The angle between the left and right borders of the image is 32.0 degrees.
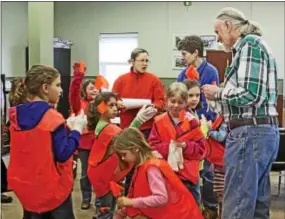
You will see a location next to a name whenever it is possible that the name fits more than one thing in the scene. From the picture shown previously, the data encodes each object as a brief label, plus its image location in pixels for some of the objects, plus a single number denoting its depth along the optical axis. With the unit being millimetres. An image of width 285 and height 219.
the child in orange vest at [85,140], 3637
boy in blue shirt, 3616
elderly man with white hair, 2133
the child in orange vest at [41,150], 2238
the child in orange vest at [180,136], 2992
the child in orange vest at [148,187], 2469
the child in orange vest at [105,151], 3242
